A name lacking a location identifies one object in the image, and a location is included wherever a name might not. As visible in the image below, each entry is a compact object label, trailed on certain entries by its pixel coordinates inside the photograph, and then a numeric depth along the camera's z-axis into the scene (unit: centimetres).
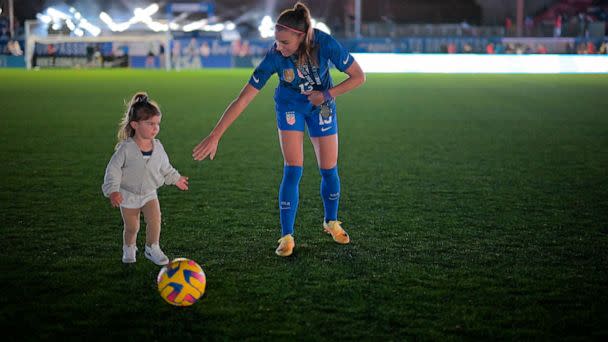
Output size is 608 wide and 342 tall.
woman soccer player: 498
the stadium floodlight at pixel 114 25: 4625
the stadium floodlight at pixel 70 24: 4022
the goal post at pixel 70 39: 3916
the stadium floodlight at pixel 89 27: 4349
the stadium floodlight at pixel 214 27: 4969
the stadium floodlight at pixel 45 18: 4069
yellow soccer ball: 407
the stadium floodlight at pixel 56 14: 4200
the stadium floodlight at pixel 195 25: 5106
